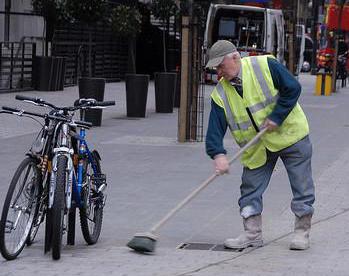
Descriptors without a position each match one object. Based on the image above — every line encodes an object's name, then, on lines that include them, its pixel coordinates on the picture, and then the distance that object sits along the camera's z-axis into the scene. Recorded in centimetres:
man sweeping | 728
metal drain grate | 760
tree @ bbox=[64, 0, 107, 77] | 2338
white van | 3303
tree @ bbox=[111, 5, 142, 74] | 2711
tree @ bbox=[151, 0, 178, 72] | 3120
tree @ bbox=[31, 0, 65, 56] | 2412
